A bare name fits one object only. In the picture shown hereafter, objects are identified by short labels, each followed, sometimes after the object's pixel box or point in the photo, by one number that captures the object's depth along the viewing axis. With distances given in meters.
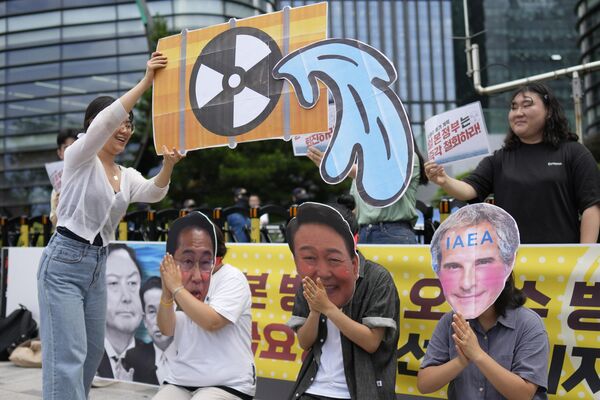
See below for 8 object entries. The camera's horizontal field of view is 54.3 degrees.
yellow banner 2.86
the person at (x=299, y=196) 7.08
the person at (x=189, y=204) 8.41
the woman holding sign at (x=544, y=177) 2.78
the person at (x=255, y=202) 7.75
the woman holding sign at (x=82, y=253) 2.51
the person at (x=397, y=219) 3.77
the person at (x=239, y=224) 6.52
